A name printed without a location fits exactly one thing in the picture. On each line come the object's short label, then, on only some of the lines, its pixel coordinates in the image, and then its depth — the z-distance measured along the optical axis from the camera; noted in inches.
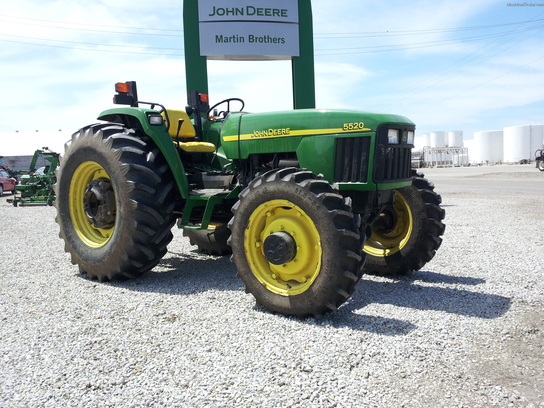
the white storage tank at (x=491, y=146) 2333.0
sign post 574.6
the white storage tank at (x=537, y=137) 2108.8
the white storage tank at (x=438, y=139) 2716.5
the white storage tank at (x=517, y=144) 2133.4
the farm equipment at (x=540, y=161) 1244.8
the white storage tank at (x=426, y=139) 2778.1
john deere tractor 157.6
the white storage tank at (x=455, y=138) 2652.6
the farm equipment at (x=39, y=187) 702.5
